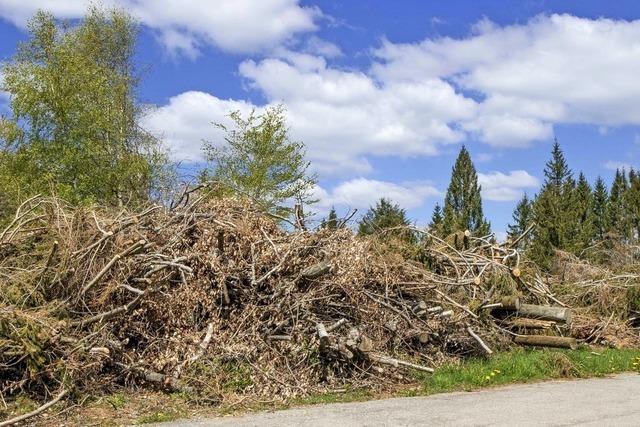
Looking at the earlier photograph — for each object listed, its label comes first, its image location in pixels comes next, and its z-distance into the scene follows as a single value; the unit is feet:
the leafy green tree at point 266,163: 93.50
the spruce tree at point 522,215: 163.32
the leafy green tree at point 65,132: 79.87
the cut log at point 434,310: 36.65
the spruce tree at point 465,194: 194.39
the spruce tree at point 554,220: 129.29
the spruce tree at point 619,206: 158.30
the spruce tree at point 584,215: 132.09
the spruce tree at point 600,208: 166.40
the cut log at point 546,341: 39.29
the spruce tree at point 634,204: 158.61
